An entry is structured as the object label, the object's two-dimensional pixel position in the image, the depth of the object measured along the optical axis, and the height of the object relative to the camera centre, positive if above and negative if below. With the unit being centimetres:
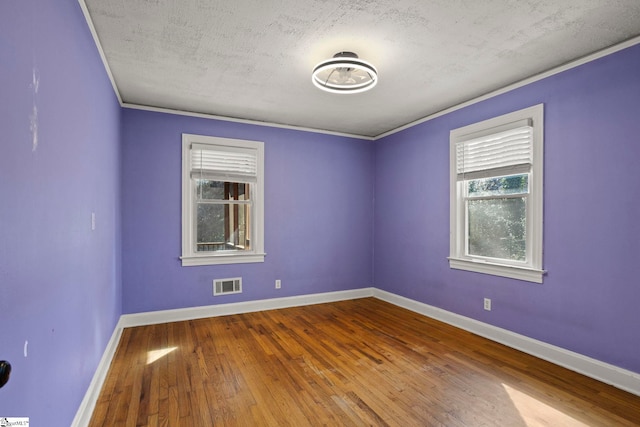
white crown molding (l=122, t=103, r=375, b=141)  410 +126
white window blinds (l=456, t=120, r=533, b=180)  330 +65
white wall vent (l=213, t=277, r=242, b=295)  445 -102
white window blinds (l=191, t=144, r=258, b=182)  437 +65
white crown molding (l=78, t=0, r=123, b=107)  214 +129
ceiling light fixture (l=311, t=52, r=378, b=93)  268 +121
